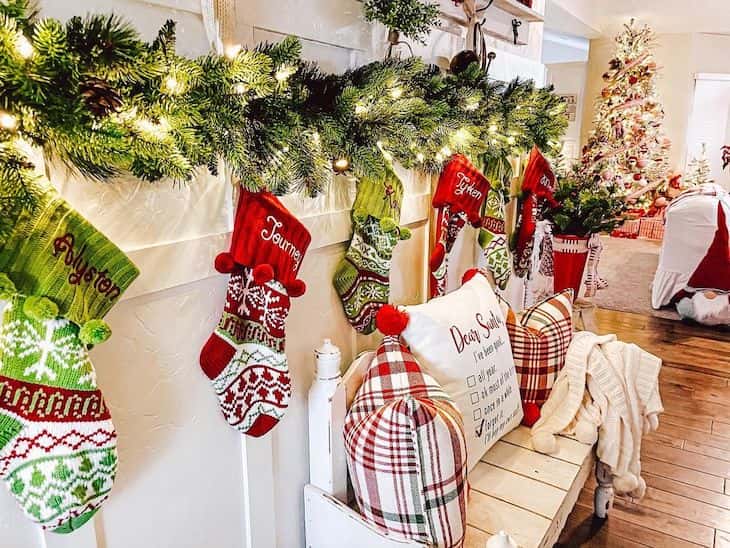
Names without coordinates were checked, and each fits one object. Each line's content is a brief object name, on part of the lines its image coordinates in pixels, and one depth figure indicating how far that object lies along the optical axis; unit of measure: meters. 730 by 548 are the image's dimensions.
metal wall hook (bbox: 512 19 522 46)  2.11
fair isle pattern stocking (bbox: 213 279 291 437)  1.02
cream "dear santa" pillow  1.35
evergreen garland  0.63
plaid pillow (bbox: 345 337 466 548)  1.06
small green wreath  1.22
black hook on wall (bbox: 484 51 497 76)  1.76
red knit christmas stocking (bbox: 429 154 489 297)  1.64
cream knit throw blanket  1.69
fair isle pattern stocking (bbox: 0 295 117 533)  0.70
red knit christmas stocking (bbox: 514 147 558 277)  2.12
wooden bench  1.22
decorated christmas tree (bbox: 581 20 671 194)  6.15
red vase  2.86
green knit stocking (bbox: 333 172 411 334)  1.31
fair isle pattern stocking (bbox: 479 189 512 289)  1.94
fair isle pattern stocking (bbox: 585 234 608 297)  3.01
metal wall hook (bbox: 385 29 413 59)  1.33
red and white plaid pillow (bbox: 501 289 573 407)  1.70
